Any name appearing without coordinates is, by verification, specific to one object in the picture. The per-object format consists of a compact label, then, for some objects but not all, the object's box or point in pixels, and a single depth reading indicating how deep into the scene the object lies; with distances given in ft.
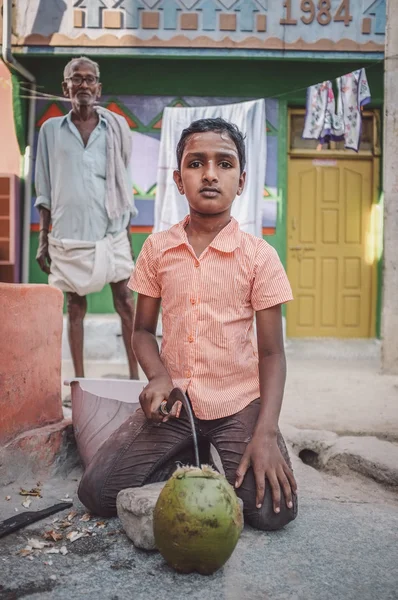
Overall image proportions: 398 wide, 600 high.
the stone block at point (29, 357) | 8.41
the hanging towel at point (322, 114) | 20.08
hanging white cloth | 21.06
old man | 14.32
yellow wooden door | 23.12
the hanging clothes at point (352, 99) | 19.90
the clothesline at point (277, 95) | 20.89
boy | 7.07
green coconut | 5.33
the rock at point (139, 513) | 6.09
